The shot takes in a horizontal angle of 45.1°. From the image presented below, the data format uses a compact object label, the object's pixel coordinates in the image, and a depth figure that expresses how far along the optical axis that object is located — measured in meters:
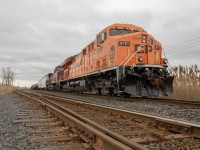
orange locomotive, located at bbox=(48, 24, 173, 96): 10.08
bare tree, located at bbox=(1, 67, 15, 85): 82.00
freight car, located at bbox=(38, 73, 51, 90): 39.12
